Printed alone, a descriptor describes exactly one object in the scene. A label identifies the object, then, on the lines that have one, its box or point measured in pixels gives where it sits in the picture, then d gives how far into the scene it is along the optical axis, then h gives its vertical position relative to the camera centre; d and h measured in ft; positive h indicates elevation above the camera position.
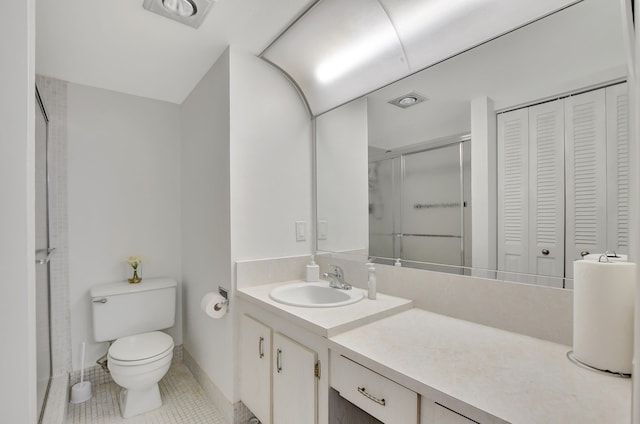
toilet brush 6.45 -3.91
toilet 5.86 -2.81
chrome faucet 5.51 -1.31
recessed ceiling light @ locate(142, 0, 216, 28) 4.60 +3.17
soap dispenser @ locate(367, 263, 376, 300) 4.91 -1.20
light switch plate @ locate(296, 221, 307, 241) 6.59 -0.46
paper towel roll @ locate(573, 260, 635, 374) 2.66 -0.95
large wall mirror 3.20 +0.73
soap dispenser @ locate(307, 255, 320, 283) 6.12 -1.28
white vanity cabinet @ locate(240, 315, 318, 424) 4.01 -2.52
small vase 7.43 -1.68
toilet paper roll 5.76 -1.83
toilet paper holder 5.83 -1.67
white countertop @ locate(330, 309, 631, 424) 2.30 -1.53
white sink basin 5.24 -1.53
